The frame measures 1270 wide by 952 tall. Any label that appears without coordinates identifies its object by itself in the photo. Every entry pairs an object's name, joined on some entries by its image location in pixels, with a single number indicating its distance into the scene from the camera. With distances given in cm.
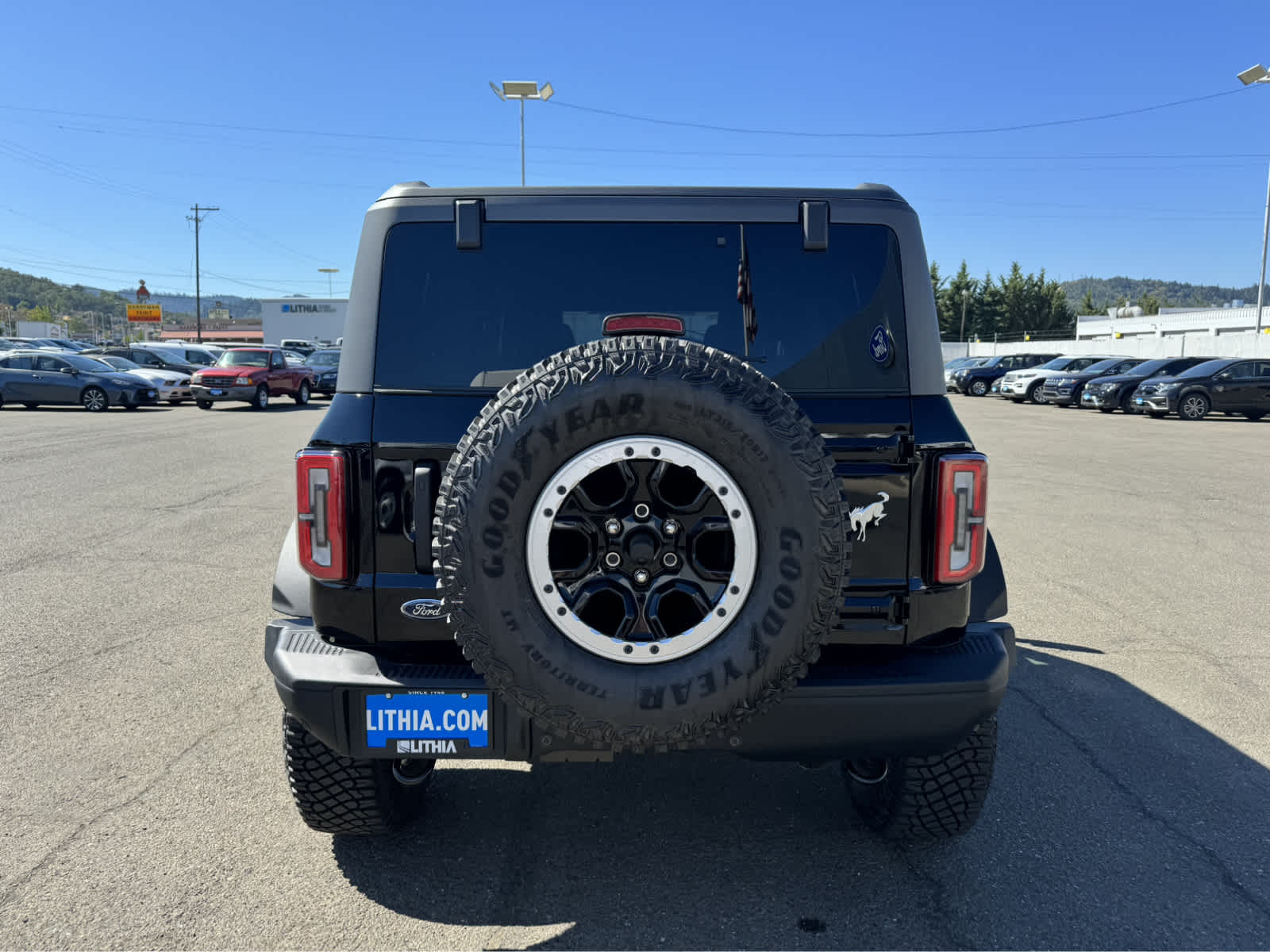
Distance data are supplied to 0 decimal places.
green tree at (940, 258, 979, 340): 10469
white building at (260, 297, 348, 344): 8662
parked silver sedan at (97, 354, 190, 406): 2598
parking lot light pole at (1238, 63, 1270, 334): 3300
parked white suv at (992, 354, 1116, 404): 3134
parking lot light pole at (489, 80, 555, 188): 3462
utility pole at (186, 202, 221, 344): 7414
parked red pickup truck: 2445
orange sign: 9647
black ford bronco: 217
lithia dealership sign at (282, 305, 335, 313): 9012
